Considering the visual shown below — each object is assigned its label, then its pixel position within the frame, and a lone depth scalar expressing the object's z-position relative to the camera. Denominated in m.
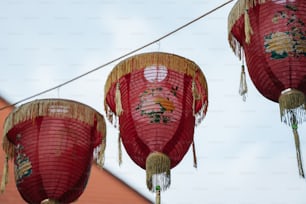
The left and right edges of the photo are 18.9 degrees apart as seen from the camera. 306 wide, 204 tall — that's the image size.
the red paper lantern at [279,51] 3.53
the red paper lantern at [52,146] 4.35
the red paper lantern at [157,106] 3.96
